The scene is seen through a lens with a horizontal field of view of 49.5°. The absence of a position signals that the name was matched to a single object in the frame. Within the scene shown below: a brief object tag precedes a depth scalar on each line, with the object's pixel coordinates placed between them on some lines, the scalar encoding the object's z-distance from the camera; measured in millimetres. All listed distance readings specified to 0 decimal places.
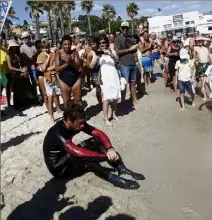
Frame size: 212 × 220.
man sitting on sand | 2654
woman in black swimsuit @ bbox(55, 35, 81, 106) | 3926
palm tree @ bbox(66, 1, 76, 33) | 30409
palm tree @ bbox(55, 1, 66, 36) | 24846
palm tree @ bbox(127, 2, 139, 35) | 46005
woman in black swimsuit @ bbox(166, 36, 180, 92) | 6069
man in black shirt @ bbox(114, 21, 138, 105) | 4944
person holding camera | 4293
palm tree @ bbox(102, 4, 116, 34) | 49351
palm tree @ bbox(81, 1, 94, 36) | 36729
